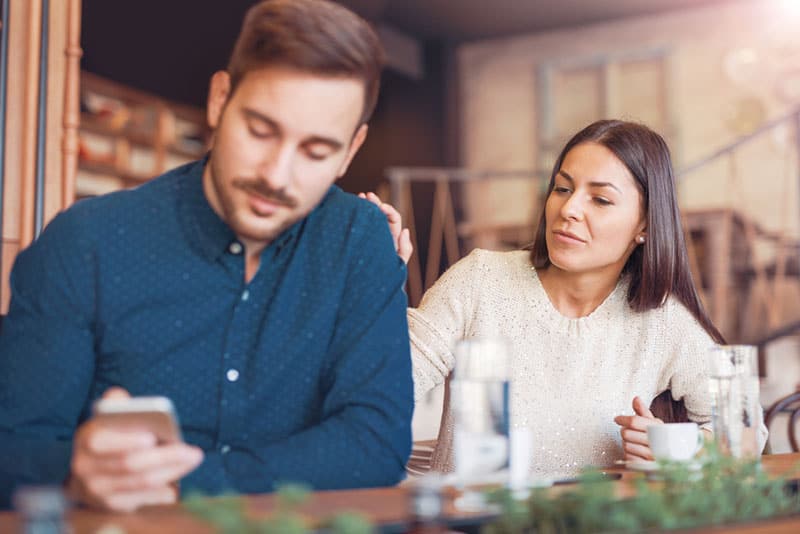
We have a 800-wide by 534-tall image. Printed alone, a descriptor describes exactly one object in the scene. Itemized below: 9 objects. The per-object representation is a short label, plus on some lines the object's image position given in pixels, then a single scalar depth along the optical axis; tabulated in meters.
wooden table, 0.92
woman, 2.06
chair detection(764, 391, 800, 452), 2.49
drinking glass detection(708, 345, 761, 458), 1.55
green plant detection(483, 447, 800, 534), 0.97
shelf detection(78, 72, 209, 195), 6.94
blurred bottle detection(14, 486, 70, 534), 0.70
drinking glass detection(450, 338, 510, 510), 1.09
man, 1.26
